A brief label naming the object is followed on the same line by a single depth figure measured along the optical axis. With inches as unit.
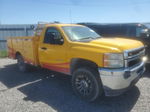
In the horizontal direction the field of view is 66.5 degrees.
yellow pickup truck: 101.7
